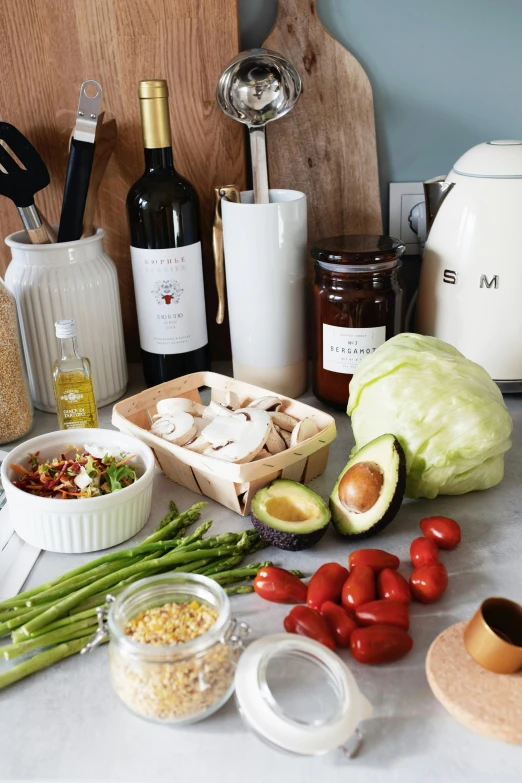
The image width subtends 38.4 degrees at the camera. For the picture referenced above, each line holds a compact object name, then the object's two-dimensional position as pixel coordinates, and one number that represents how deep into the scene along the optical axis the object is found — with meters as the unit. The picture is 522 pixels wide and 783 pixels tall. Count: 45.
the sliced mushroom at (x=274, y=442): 0.97
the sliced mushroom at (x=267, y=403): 1.06
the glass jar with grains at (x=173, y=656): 0.64
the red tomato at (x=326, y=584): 0.78
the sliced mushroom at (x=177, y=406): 1.06
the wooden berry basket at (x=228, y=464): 0.91
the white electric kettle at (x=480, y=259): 1.09
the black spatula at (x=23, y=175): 1.15
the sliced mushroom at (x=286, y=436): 1.01
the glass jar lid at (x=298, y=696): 0.59
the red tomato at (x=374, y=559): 0.81
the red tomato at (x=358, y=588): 0.76
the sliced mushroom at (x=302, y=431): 0.98
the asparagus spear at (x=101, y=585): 0.74
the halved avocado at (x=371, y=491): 0.87
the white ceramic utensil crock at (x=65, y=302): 1.17
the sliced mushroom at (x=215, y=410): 1.05
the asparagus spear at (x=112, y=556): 0.78
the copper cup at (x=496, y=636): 0.65
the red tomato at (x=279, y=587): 0.79
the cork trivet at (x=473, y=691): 0.62
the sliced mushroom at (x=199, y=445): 0.97
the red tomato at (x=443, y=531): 0.86
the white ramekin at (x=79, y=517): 0.86
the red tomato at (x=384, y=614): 0.73
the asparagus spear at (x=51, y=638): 0.72
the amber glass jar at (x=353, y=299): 1.10
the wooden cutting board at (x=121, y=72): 1.21
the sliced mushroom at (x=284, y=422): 1.03
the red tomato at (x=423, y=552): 0.82
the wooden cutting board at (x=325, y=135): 1.22
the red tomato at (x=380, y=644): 0.70
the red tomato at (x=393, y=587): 0.77
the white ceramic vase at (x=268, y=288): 1.14
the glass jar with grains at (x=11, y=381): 1.11
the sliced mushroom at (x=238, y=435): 0.94
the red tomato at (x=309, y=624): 0.72
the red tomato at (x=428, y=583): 0.78
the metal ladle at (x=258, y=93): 1.13
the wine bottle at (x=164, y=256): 1.14
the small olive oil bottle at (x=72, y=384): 1.11
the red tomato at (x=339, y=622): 0.73
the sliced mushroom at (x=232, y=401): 1.08
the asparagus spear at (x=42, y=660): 0.70
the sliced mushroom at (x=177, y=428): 1.00
